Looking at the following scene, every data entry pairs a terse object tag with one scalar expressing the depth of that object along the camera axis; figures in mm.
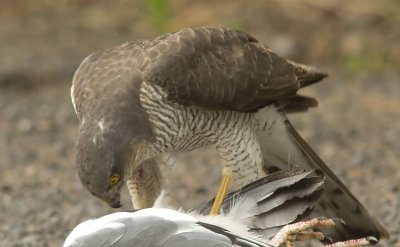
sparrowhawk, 9383
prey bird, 8141
